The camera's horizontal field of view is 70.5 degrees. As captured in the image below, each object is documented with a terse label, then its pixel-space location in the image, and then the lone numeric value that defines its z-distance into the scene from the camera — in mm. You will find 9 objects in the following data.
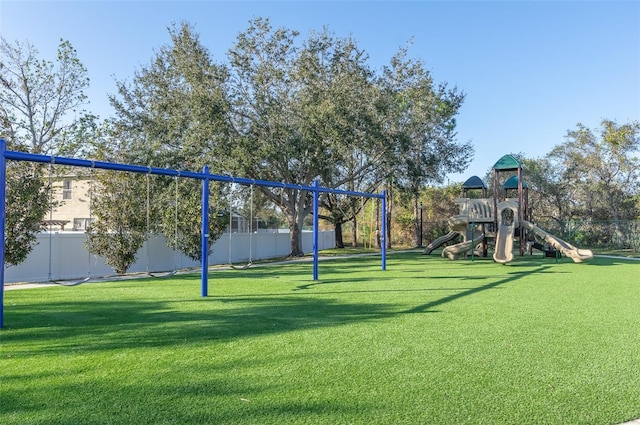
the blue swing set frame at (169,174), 5895
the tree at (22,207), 10438
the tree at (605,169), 24594
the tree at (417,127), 19016
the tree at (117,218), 12406
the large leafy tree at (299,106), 17062
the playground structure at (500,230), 16703
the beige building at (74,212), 24109
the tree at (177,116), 16719
